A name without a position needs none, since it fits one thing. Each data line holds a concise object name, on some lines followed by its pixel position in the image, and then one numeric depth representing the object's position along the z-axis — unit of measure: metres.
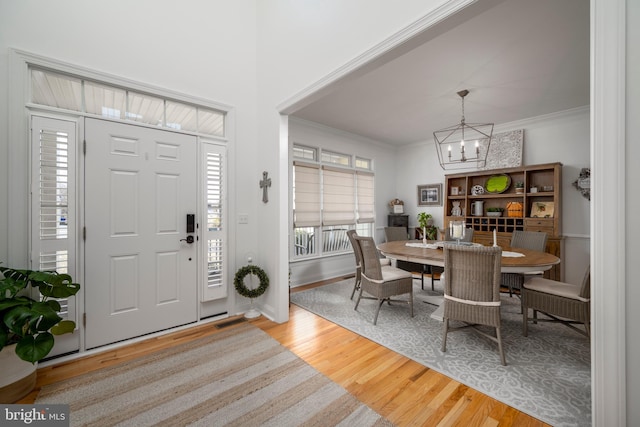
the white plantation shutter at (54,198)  2.17
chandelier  5.08
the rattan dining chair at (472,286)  2.13
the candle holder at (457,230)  2.92
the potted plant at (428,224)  5.57
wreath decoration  3.09
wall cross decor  3.11
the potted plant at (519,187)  4.66
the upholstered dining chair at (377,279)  2.95
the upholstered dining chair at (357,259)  3.33
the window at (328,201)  4.76
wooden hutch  4.23
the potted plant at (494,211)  4.86
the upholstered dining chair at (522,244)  3.38
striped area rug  1.63
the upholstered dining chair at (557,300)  2.23
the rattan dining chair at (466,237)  3.92
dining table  2.39
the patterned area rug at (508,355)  1.76
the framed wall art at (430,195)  5.81
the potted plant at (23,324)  1.57
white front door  2.41
